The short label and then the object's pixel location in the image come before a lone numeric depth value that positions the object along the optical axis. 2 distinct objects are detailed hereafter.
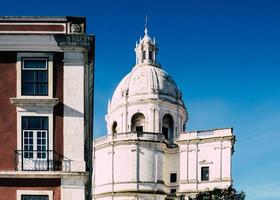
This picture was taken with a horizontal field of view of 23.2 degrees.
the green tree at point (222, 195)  60.88
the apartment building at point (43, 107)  25.11
